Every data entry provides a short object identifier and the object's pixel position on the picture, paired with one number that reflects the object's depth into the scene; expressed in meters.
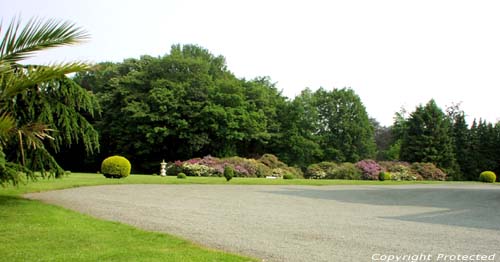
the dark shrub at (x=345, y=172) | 34.41
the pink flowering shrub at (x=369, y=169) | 34.84
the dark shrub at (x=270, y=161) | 34.47
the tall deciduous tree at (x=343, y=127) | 48.53
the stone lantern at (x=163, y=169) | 28.83
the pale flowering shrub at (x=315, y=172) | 35.03
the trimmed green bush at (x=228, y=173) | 23.00
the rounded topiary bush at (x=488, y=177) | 37.09
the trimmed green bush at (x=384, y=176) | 32.84
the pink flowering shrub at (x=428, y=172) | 37.91
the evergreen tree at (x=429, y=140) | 44.94
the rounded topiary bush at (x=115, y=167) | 21.58
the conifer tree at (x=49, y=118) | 9.80
